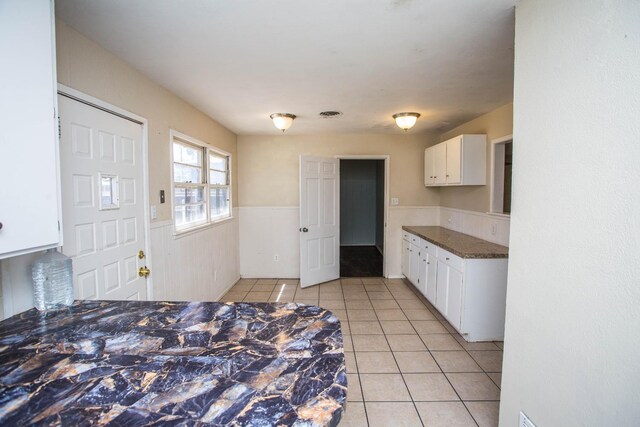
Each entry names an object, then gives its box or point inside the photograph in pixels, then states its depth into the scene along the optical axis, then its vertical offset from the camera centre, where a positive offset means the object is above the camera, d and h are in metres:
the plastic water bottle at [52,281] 1.45 -0.41
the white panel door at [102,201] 1.75 -0.01
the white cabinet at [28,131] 1.07 +0.26
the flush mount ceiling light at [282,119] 3.65 +0.98
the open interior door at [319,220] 4.53 -0.34
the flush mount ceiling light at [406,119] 3.59 +0.96
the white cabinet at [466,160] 3.66 +0.48
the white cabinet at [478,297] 2.88 -0.96
